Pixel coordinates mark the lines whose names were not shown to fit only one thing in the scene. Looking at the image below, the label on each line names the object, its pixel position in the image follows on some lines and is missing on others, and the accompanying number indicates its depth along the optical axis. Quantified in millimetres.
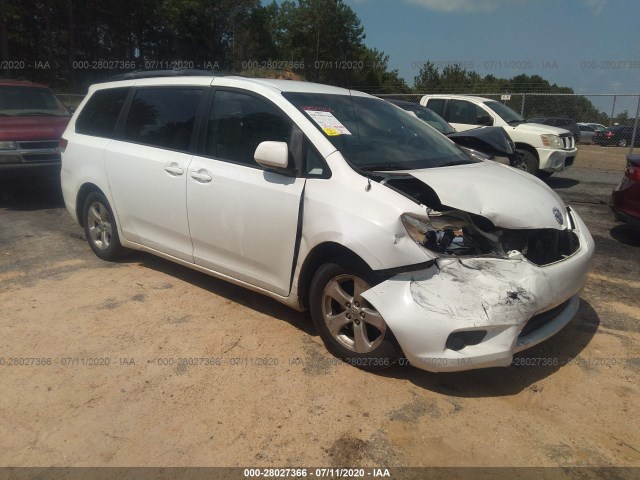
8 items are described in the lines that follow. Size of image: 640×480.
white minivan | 2891
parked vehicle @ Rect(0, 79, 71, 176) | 7707
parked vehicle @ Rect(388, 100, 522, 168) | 5387
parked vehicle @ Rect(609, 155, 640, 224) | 5848
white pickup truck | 10070
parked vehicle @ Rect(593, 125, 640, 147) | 21750
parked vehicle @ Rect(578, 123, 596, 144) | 24547
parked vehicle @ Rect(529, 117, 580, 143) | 18973
